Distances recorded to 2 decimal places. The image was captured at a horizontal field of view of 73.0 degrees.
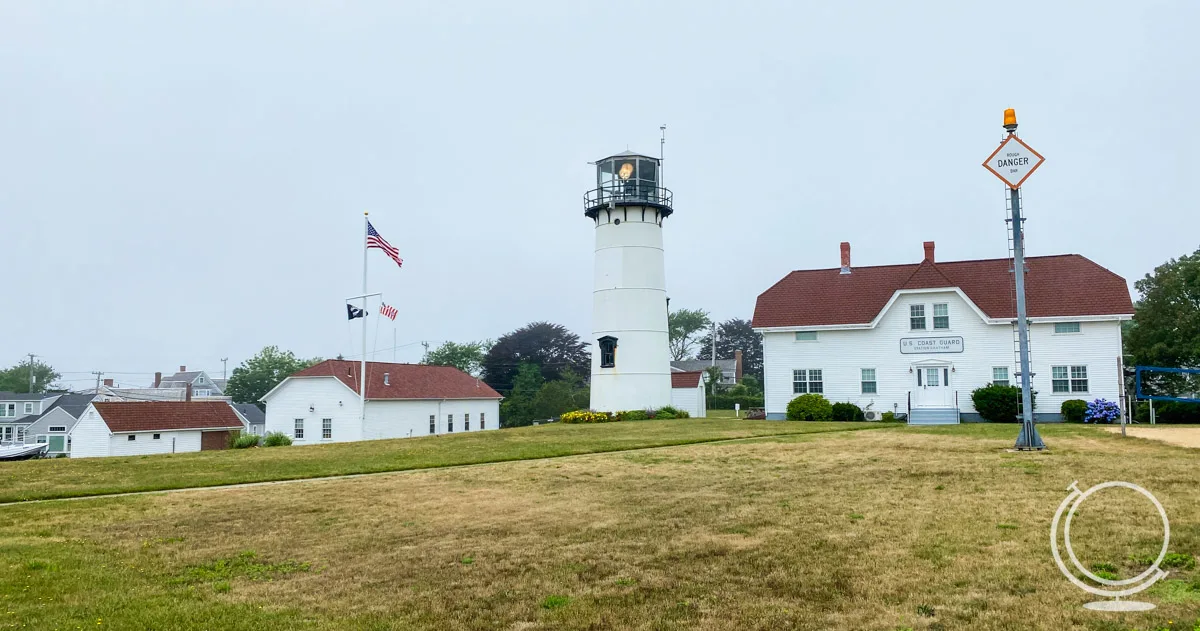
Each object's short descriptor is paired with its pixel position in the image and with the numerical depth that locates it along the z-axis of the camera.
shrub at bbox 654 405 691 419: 37.84
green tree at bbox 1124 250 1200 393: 35.16
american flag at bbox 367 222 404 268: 36.91
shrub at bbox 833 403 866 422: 34.47
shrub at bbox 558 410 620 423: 37.12
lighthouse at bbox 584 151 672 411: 38.47
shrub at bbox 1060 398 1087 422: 31.39
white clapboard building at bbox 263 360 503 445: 46.19
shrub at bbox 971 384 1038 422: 31.17
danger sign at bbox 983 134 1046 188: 17.78
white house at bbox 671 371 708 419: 42.47
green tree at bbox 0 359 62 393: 105.75
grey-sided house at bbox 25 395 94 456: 60.34
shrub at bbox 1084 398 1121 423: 30.61
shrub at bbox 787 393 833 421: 34.50
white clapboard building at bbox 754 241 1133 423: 32.62
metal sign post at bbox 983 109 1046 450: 17.72
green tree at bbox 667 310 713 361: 110.49
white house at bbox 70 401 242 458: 46.53
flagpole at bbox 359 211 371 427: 37.55
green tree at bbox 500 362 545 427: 62.56
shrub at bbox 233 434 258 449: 30.48
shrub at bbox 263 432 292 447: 32.99
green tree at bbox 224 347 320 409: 91.38
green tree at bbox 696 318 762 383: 109.71
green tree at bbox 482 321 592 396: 69.38
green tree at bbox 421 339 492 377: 81.31
